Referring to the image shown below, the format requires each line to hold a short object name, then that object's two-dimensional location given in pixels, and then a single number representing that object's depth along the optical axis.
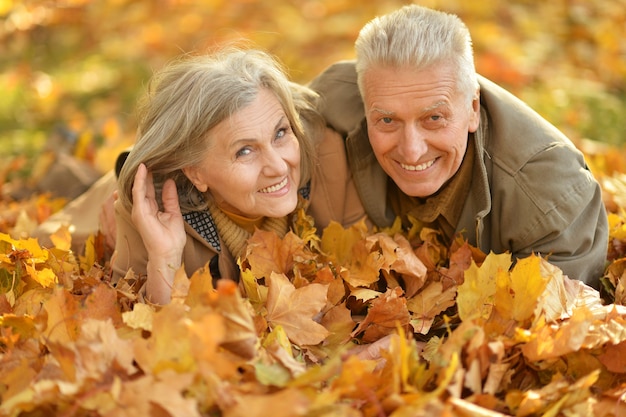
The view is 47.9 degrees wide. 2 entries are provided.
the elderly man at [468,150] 2.54
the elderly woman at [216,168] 2.65
